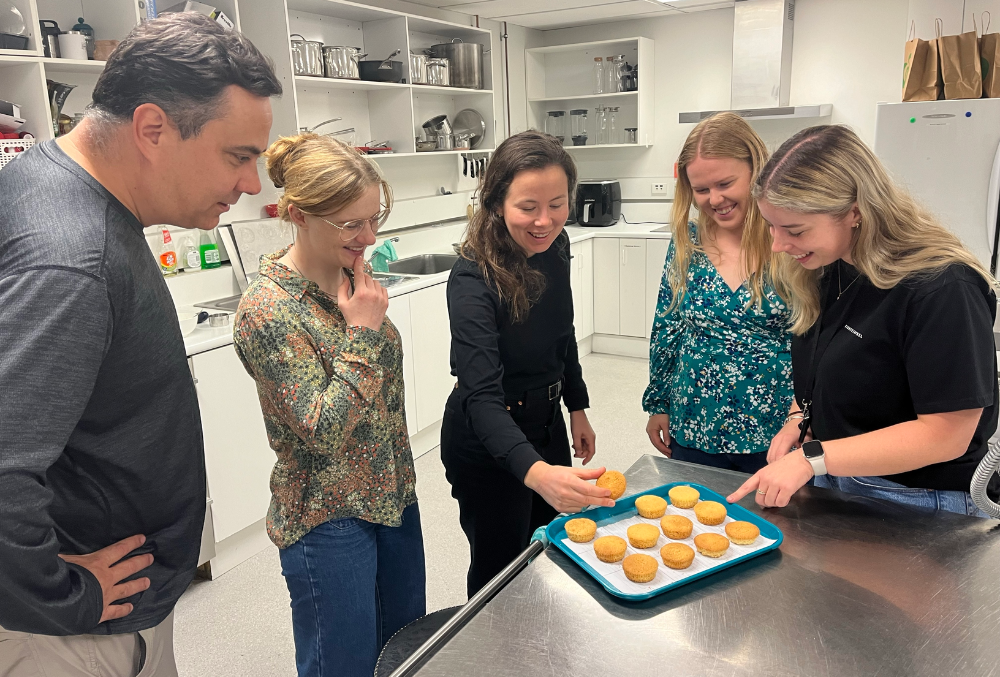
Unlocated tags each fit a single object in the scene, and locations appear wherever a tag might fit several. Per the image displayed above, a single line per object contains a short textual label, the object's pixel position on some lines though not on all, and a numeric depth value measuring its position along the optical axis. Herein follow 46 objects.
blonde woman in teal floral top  1.73
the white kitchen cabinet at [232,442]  2.52
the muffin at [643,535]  1.25
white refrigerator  3.86
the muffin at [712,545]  1.21
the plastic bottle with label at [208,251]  3.21
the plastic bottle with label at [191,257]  3.16
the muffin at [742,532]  1.23
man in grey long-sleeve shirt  0.81
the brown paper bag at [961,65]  3.86
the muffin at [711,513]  1.32
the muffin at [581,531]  1.26
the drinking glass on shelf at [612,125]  5.38
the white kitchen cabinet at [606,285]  5.11
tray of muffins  1.16
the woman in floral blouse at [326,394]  1.28
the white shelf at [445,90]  4.06
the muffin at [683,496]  1.39
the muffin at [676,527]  1.27
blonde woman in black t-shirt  1.20
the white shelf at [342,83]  3.40
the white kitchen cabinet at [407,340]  3.33
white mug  2.57
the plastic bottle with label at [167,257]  3.04
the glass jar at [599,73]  5.27
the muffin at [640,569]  1.14
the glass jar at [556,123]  5.60
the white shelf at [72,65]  2.50
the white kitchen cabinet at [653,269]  4.88
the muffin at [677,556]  1.18
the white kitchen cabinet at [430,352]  3.51
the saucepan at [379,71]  3.83
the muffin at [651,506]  1.35
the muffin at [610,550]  1.20
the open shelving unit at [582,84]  5.21
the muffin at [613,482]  1.39
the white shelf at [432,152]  3.94
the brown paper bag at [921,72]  3.97
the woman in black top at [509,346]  1.54
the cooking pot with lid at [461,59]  4.45
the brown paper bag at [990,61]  3.82
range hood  4.67
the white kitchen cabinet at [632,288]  5.00
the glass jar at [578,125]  5.50
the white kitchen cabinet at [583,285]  4.95
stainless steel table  0.98
